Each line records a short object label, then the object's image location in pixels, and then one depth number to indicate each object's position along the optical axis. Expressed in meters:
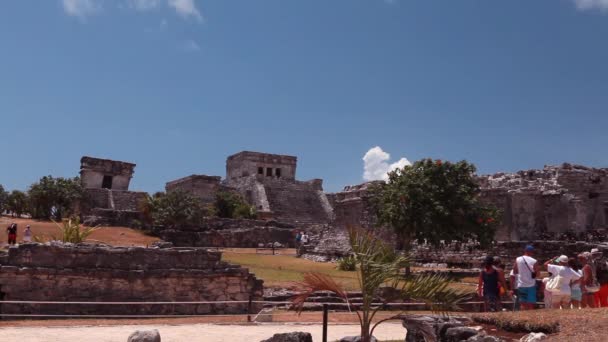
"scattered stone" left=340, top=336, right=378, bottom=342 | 7.25
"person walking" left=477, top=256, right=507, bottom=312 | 10.43
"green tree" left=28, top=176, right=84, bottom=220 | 35.22
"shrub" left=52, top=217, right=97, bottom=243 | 15.53
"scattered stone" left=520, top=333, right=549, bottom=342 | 6.71
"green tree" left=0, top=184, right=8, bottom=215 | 43.56
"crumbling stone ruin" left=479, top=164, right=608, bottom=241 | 24.02
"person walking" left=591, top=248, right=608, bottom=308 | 10.02
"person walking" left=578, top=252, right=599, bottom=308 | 9.81
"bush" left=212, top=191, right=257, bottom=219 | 41.06
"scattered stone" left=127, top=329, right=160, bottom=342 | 7.42
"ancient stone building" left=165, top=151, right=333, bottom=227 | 47.12
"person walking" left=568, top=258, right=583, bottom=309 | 9.70
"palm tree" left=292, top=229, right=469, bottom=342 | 6.43
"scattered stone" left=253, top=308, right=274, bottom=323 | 11.62
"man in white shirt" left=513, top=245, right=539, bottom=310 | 10.00
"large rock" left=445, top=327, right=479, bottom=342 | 6.95
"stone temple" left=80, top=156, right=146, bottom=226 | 33.31
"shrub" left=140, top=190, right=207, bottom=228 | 31.72
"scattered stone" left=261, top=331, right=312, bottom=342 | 7.08
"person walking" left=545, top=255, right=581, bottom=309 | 9.62
